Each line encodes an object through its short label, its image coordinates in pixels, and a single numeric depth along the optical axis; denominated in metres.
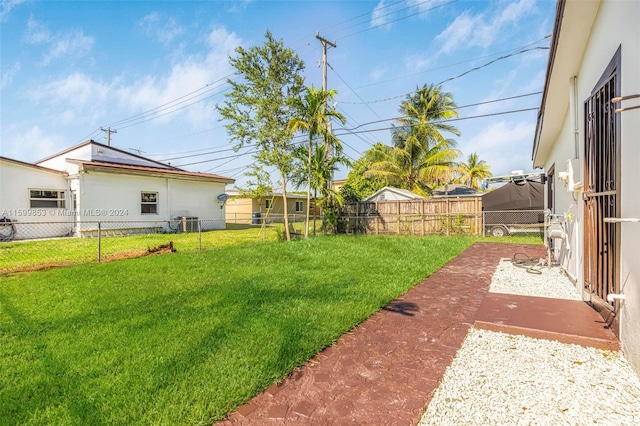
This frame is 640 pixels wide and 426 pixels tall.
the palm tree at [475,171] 32.31
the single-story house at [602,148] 2.21
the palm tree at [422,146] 18.23
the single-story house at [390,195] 16.45
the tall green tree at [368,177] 20.45
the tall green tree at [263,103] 11.62
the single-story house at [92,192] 11.84
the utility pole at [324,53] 15.87
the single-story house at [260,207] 25.58
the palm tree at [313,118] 11.17
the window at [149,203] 14.38
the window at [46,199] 12.21
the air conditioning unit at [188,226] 15.29
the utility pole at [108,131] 28.49
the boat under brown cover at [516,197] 12.37
